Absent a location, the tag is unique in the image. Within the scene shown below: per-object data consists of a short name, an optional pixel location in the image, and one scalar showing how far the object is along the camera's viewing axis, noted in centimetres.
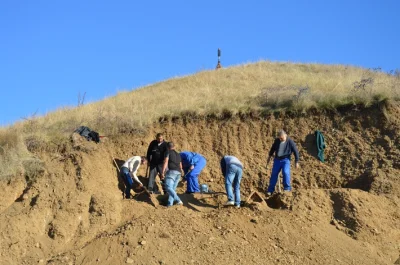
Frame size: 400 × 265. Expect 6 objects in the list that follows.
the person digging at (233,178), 1127
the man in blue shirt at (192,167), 1278
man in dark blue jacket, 1209
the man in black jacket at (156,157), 1245
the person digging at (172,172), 1149
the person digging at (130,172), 1247
